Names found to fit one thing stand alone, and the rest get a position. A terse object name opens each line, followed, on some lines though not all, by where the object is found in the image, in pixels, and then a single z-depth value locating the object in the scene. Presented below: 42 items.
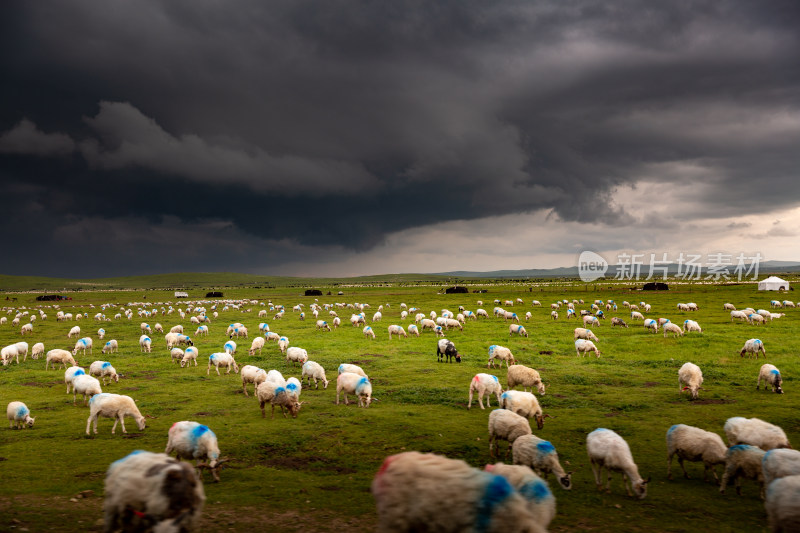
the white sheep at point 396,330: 40.94
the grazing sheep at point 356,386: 18.95
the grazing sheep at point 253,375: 21.50
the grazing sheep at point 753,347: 27.83
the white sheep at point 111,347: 34.41
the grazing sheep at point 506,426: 12.91
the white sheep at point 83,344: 32.94
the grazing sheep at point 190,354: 28.97
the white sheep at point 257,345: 31.86
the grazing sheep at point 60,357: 27.62
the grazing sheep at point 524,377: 19.95
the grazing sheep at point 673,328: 37.03
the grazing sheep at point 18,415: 16.11
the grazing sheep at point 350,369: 21.98
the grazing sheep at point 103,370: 22.83
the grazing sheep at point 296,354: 27.84
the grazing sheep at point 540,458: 11.01
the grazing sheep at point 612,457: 10.88
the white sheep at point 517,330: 39.69
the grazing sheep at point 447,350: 29.05
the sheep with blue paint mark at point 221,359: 25.89
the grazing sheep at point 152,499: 7.58
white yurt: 85.06
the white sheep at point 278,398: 17.55
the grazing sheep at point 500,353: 26.55
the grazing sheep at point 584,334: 35.47
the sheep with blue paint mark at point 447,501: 6.64
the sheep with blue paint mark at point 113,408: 15.54
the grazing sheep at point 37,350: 31.41
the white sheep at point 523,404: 15.45
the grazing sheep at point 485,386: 18.81
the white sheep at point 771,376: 20.16
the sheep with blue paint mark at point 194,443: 11.84
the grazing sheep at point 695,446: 11.75
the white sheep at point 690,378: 19.69
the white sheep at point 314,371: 22.55
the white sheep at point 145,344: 35.44
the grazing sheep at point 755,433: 12.12
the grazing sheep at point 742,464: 10.80
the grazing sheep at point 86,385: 19.61
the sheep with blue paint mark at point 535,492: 8.24
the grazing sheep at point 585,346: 30.75
